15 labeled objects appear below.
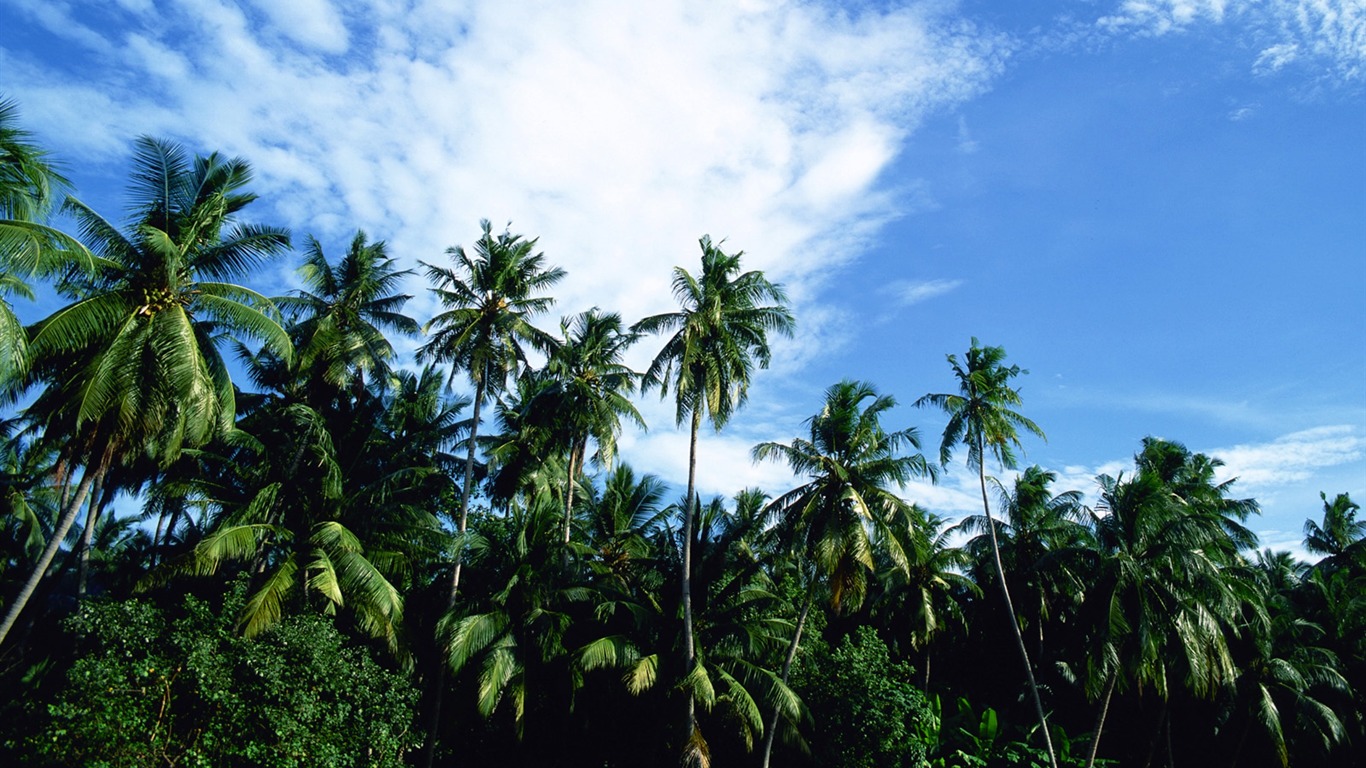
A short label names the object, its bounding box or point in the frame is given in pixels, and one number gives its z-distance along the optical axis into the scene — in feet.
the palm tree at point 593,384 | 89.61
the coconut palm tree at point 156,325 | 50.01
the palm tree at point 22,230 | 39.40
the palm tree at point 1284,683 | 101.65
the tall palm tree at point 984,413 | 93.86
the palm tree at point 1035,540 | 105.50
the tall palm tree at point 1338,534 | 137.49
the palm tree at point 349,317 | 83.25
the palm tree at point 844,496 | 77.61
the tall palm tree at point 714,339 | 80.48
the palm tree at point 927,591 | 106.42
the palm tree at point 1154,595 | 82.64
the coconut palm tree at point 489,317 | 85.30
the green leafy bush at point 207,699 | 52.08
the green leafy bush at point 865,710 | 76.38
